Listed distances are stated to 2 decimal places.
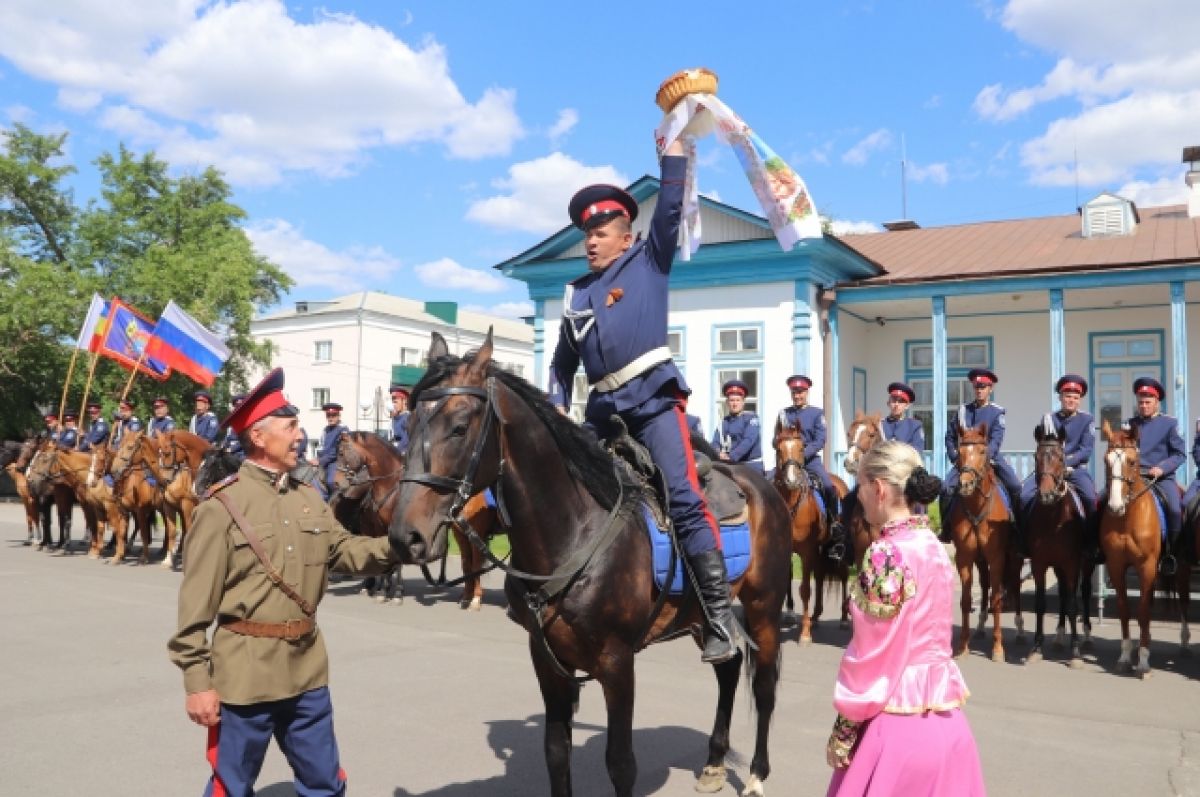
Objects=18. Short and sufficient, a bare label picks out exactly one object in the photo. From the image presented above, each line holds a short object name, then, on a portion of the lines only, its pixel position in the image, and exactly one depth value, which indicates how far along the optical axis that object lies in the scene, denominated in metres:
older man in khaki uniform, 3.41
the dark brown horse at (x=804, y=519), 10.70
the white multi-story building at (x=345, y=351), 52.38
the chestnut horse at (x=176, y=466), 15.45
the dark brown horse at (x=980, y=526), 9.66
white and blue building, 20.42
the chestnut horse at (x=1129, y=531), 9.05
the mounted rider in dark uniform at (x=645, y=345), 4.46
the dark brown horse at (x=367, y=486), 12.50
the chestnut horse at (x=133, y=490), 16.23
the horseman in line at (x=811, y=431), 11.62
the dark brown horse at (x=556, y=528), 3.77
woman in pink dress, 2.95
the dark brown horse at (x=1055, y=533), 9.43
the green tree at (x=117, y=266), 33.50
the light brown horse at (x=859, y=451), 10.20
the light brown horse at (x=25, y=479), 20.09
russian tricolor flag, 19.34
